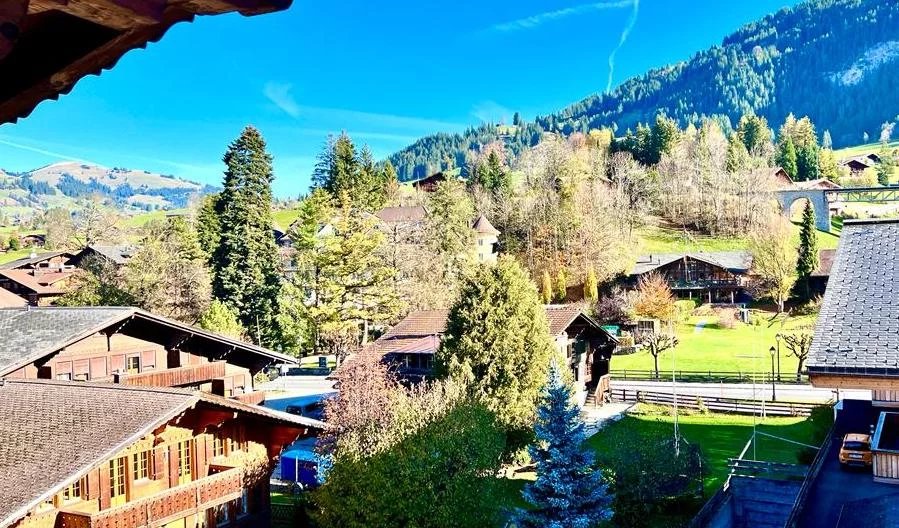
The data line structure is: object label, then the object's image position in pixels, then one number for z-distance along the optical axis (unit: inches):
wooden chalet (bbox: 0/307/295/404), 898.7
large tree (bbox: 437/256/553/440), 1100.5
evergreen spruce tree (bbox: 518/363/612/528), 813.9
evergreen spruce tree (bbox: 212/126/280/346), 2207.2
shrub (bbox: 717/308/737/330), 2326.6
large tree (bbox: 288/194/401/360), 2028.8
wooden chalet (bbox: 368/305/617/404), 1362.0
